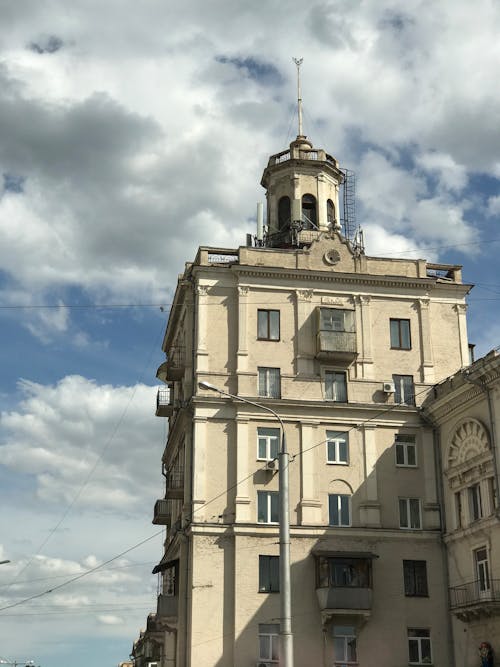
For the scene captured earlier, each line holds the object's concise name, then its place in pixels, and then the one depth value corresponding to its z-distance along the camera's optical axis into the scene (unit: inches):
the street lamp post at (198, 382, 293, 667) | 1086.4
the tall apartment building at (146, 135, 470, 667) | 1726.1
